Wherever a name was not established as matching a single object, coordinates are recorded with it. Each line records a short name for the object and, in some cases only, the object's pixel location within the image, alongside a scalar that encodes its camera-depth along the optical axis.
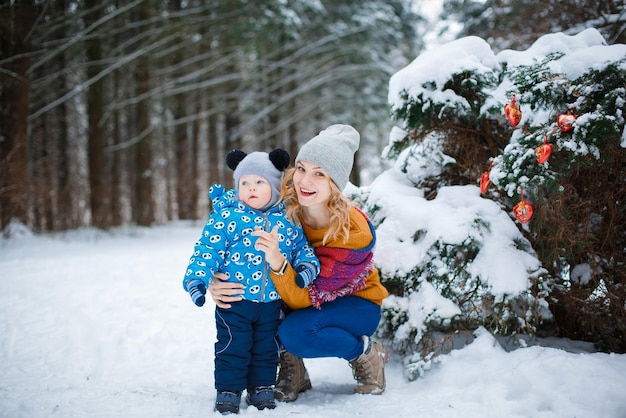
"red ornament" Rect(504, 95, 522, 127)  2.46
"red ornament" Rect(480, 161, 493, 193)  2.62
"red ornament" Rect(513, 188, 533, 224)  2.36
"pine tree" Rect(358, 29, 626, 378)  2.28
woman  2.29
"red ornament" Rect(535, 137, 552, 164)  2.20
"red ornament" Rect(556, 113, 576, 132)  2.21
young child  2.20
